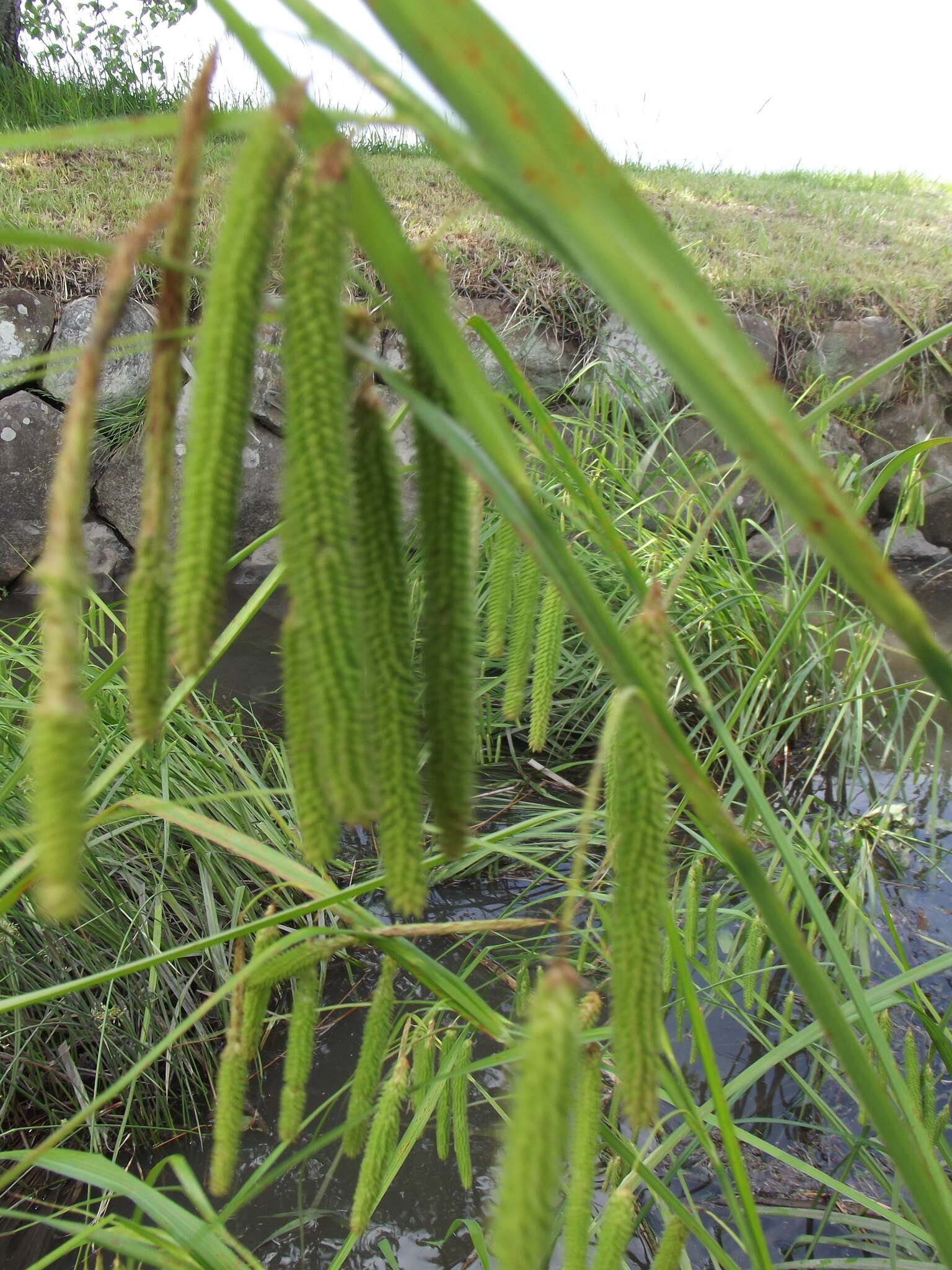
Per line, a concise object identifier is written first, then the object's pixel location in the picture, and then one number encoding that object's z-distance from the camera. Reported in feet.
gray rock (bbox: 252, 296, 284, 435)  12.35
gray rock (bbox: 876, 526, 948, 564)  13.97
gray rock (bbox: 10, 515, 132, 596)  12.00
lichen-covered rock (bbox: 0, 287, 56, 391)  11.62
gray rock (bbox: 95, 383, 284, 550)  12.01
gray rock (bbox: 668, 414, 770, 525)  12.31
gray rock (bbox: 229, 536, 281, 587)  12.00
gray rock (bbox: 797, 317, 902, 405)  13.62
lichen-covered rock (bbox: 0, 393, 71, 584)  11.78
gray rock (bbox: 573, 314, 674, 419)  11.39
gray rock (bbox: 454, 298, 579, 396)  12.50
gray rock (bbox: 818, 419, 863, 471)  13.21
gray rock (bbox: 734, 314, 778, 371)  13.21
